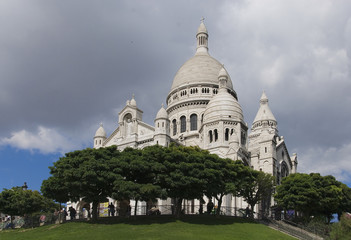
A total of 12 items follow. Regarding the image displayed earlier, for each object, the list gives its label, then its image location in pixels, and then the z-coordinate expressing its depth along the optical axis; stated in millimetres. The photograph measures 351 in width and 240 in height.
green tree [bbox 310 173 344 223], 51344
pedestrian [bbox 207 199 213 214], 46359
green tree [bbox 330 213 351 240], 36469
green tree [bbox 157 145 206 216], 39875
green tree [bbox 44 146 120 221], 39062
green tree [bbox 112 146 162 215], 37969
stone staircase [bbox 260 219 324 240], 40431
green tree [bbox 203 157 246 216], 41562
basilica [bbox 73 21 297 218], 63781
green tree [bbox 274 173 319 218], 50250
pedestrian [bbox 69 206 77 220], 43666
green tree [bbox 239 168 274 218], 46719
